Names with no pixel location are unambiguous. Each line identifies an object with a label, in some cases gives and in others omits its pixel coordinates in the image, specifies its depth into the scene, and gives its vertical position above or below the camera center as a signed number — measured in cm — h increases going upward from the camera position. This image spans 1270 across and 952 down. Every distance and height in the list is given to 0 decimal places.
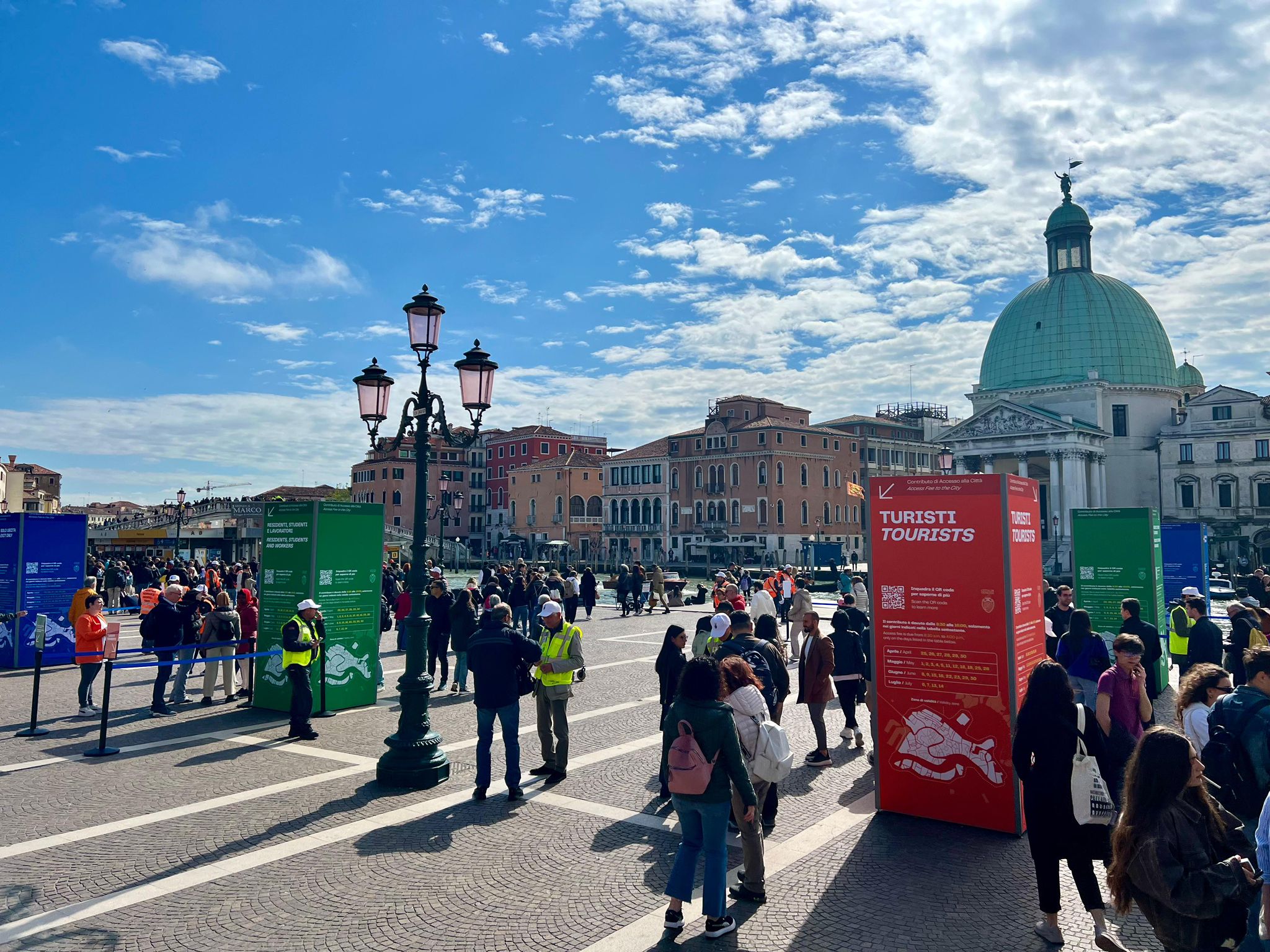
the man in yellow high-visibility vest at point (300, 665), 982 -143
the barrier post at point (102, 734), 870 -203
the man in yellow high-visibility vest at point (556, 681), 809 -133
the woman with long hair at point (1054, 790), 470 -140
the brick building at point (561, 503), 7644 +392
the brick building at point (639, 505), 7094 +350
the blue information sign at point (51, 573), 1516 -53
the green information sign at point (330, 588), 1136 -59
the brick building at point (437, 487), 7994 +588
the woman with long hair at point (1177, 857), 313 -121
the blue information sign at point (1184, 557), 1641 -23
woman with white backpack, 524 -114
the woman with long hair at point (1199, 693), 493 -90
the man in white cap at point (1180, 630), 1104 -116
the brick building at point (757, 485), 6375 +480
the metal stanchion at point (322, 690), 1102 -195
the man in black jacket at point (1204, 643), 940 -111
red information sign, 652 -75
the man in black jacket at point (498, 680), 730 -120
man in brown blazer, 877 -148
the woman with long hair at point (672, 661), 788 -111
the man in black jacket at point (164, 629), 1127 -118
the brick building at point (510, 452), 8331 +940
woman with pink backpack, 472 -135
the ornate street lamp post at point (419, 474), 791 +73
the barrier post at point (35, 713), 988 -203
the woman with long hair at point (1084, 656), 835 -114
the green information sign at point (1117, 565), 1295 -32
